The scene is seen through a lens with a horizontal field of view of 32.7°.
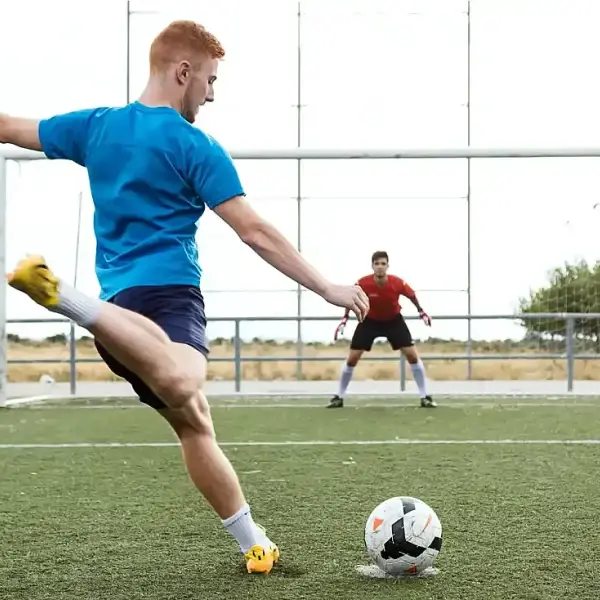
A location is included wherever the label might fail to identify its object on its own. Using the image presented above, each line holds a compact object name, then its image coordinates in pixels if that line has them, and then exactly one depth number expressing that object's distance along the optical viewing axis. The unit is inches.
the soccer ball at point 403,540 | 119.6
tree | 579.2
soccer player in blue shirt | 109.0
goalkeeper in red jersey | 435.5
